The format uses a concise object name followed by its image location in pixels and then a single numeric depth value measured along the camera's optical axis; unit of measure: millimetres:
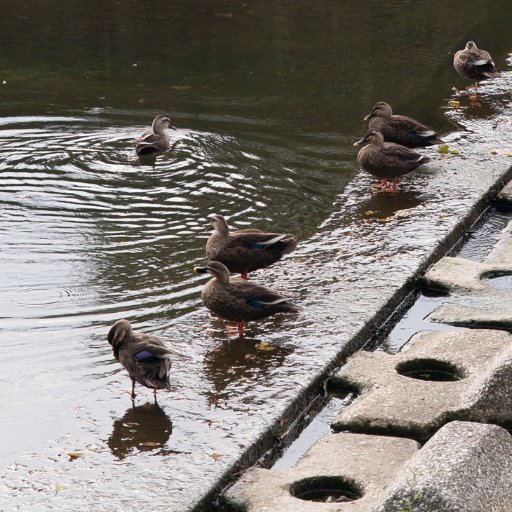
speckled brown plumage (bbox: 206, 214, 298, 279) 16641
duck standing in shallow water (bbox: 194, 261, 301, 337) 14888
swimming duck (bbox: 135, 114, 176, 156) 23156
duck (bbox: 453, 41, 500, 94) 28547
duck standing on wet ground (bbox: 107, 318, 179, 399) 12797
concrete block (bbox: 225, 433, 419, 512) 10852
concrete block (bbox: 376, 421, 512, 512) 9477
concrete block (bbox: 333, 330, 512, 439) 12078
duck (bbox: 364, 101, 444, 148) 23312
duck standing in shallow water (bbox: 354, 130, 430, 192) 21453
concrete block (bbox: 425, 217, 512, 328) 15659
